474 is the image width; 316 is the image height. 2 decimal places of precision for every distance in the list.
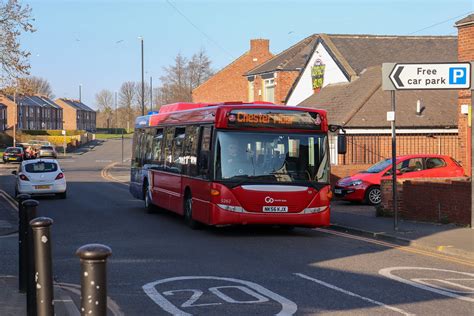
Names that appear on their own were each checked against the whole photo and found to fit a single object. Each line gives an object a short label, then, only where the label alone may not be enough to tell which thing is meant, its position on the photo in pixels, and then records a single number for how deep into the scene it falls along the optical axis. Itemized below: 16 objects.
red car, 22.55
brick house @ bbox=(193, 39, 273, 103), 66.00
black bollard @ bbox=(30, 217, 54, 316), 6.16
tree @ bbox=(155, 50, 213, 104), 90.12
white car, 27.03
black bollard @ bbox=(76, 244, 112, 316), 4.48
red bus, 14.96
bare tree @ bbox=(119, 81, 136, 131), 149.12
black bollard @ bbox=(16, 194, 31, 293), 8.21
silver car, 70.90
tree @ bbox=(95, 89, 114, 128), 182.25
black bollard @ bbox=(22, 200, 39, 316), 7.53
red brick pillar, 21.05
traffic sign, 14.78
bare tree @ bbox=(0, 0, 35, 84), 31.78
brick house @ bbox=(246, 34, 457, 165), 31.17
